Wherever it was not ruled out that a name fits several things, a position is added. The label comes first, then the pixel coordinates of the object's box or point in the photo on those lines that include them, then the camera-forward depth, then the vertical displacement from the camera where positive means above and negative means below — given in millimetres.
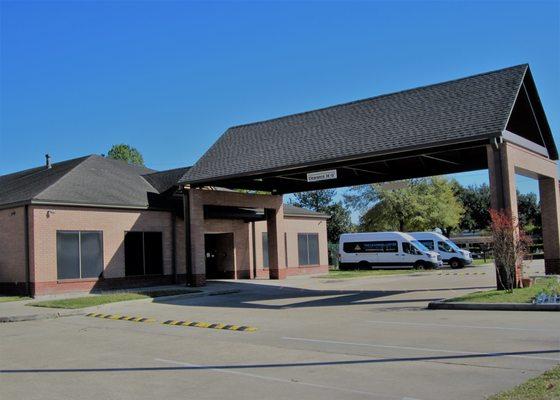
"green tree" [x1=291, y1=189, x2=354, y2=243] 72312 +4054
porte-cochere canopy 19188 +3852
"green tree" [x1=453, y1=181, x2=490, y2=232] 74938 +3902
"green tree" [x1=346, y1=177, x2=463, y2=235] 59281 +3075
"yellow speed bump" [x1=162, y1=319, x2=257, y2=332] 13061 -1905
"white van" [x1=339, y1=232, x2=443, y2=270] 39062 -959
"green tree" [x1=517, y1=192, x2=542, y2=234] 69938 +2970
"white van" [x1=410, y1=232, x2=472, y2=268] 41062 -908
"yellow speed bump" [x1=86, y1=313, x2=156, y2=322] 15512 -1904
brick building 22969 +832
